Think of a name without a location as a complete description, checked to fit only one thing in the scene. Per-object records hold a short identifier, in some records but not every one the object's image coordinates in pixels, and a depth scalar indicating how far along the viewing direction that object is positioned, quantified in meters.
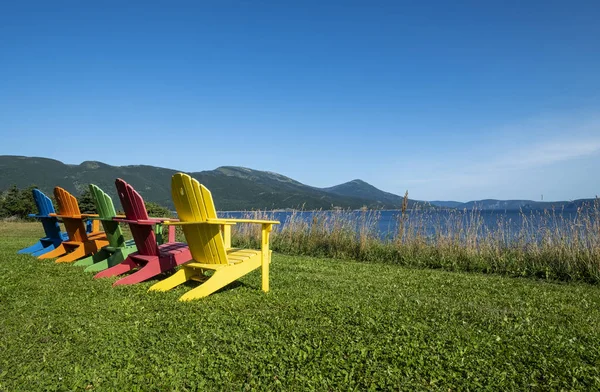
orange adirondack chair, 6.06
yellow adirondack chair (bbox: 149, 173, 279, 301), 3.91
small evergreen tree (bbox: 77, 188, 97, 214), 22.33
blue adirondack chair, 6.67
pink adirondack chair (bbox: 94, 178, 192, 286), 4.48
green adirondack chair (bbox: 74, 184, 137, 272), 5.16
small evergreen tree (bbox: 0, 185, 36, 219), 21.52
